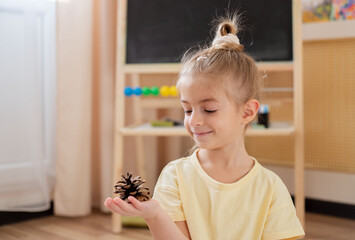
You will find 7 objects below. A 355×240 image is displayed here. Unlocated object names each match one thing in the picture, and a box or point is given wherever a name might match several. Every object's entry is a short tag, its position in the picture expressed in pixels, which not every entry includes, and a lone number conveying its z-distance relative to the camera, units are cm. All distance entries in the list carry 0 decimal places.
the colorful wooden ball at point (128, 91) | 225
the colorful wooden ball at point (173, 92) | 227
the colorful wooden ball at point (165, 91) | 227
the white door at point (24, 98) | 216
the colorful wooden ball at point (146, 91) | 229
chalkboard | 212
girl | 118
